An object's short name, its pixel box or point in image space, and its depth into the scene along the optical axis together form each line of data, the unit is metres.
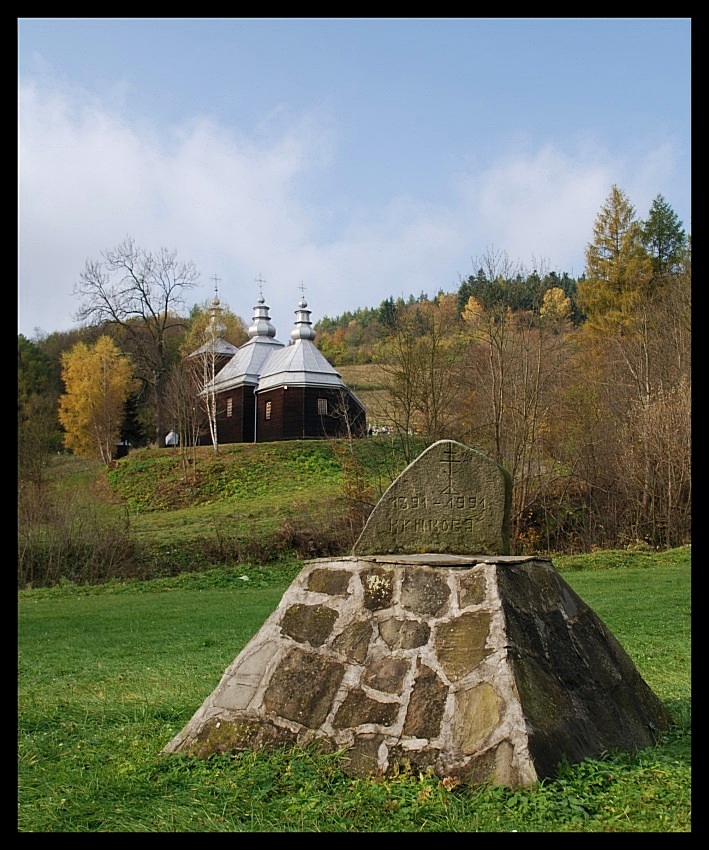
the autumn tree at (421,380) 21.31
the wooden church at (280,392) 39.62
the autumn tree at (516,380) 21.02
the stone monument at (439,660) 4.48
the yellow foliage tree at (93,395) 48.62
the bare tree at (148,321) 44.19
